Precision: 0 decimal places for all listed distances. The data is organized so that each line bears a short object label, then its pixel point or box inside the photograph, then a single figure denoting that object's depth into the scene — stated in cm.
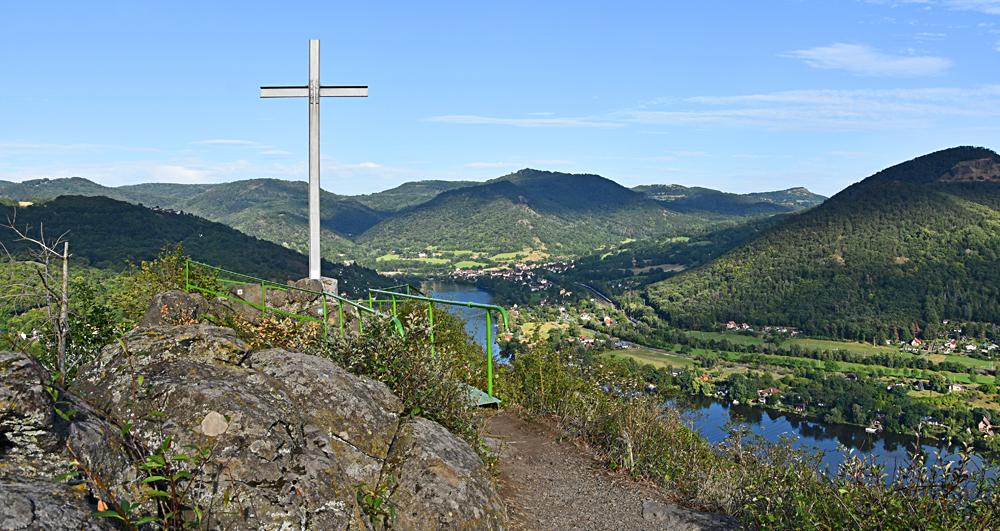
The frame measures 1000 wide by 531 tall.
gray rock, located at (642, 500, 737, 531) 606
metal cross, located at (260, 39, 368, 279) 1230
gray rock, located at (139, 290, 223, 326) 850
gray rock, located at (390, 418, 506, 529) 457
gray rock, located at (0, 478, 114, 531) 242
